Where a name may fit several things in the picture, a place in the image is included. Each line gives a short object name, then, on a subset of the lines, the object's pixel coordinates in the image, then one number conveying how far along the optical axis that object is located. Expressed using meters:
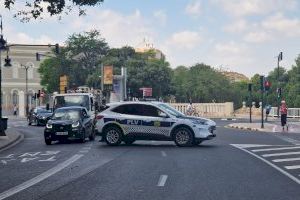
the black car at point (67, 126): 27.20
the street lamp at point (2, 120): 33.09
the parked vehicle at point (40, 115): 48.67
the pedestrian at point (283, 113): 36.61
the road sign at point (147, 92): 90.14
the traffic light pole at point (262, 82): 42.17
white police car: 24.38
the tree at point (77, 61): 101.00
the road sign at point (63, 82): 64.89
